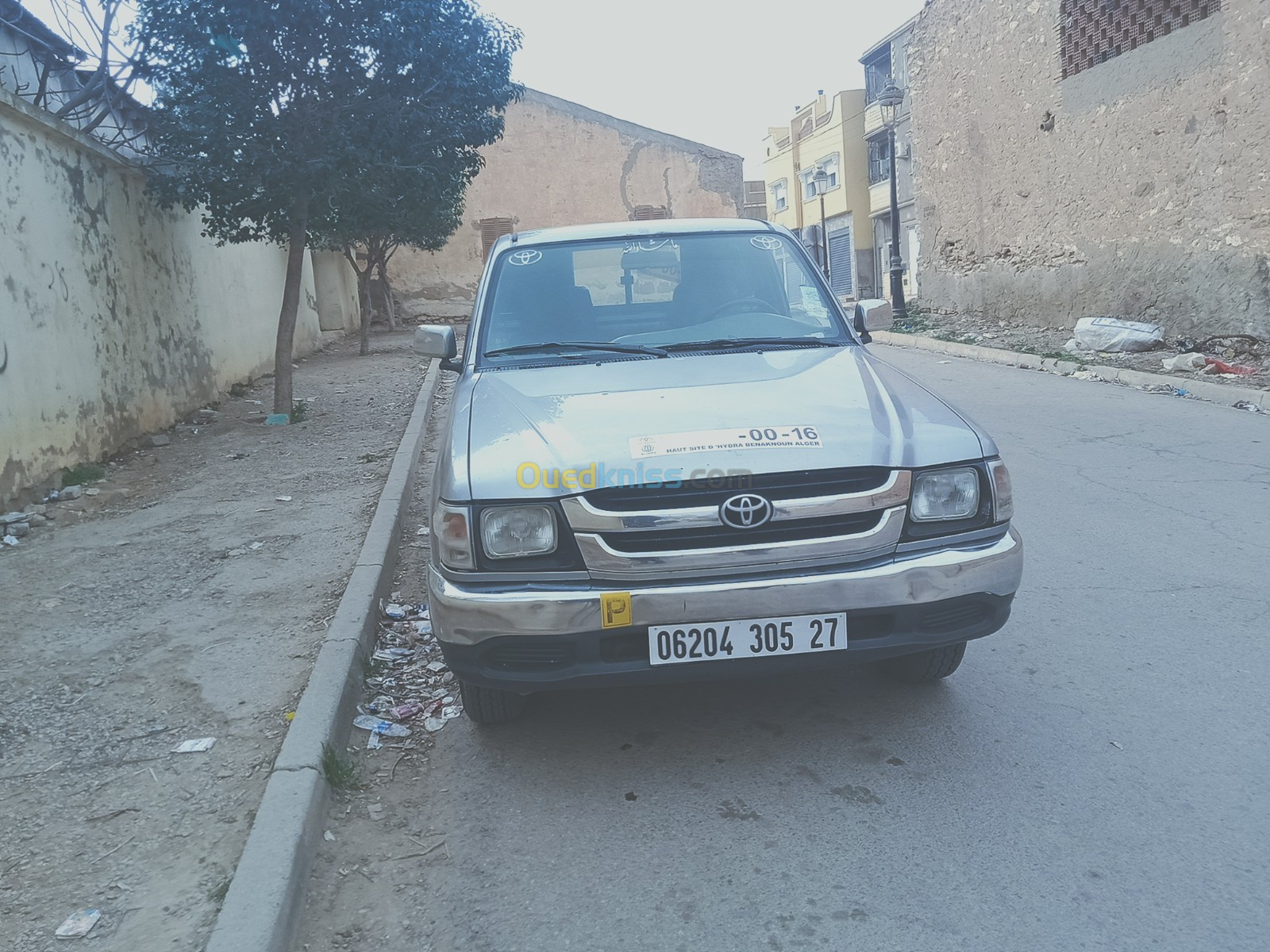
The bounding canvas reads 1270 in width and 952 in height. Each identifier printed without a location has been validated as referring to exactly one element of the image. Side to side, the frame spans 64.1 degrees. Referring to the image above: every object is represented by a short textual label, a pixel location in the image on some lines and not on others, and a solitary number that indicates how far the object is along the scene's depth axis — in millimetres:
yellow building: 39625
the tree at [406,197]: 11141
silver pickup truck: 2912
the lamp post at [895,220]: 19688
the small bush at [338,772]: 3162
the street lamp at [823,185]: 37156
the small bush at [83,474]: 7898
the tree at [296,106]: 9781
